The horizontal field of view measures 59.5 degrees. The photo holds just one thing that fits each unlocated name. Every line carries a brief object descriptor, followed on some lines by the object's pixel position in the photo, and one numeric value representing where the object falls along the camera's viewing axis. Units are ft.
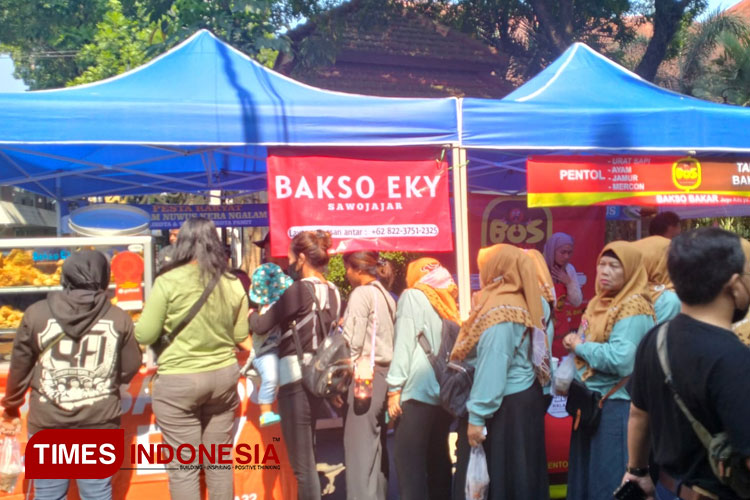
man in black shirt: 5.90
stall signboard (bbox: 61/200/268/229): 23.29
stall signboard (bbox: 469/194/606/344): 20.72
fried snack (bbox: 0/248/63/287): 12.90
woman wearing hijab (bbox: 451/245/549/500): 10.52
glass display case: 12.63
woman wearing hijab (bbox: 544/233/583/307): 19.17
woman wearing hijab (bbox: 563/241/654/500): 10.25
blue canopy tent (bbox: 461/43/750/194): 13.51
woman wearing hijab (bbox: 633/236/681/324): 10.81
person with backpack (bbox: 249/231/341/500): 12.05
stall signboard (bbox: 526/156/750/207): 13.84
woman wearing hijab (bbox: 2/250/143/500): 10.63
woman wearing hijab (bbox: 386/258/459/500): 11.94
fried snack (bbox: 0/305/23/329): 13.01
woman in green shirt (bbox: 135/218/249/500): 10.88
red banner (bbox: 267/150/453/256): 13.06
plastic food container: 18.34
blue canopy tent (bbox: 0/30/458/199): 12.14
